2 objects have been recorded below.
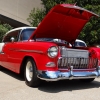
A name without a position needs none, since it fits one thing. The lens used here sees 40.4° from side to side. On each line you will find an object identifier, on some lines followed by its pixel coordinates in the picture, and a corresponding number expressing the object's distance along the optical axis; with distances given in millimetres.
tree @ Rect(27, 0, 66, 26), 9322
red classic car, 3099
